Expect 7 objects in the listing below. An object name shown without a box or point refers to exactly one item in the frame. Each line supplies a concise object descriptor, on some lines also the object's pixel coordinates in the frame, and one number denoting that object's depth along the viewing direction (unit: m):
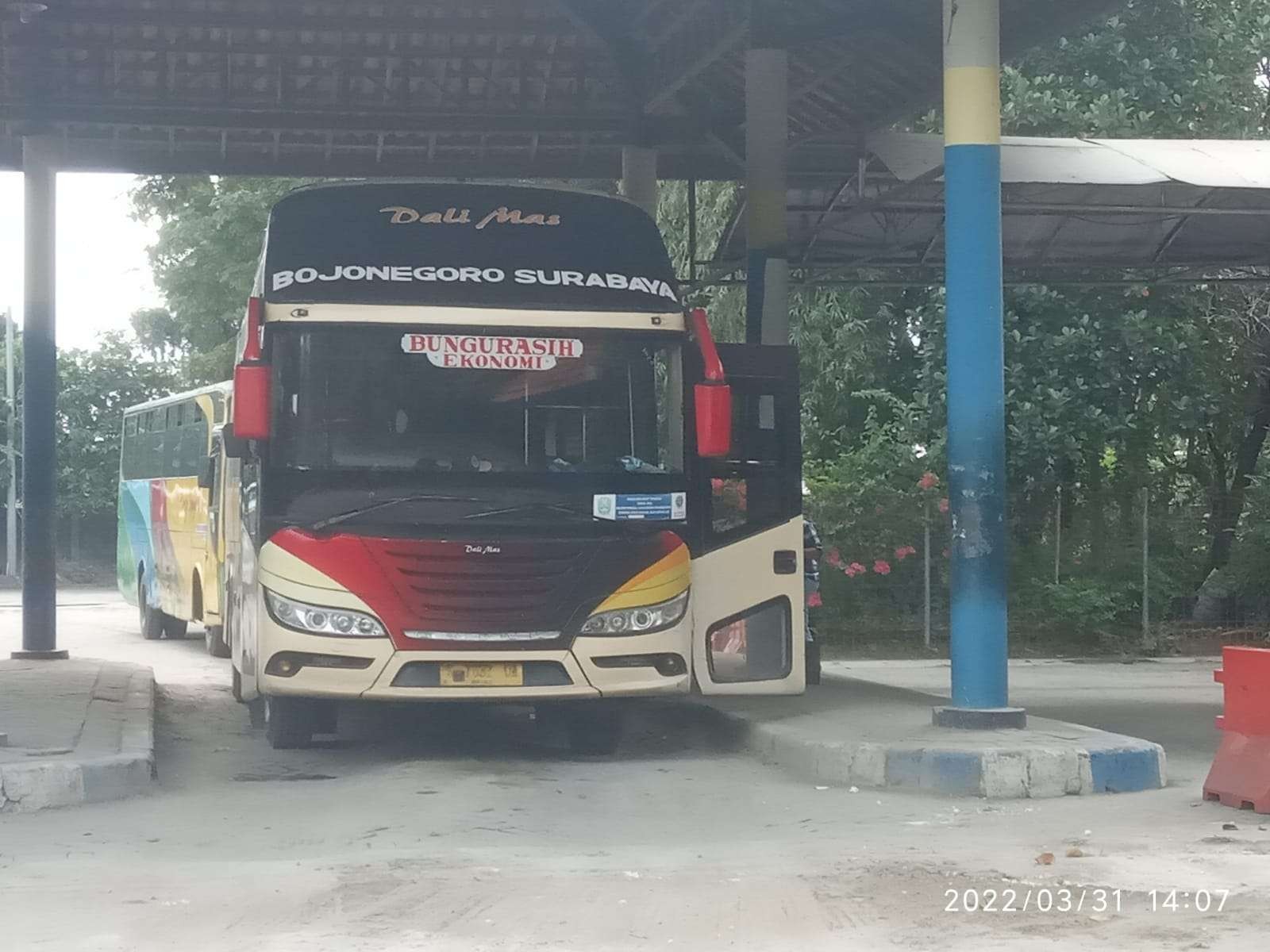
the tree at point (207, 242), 35.06
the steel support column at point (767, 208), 15.73
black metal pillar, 17.77
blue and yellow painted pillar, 11.26
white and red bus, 10.63
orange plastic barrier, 9.46
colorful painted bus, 20.88
